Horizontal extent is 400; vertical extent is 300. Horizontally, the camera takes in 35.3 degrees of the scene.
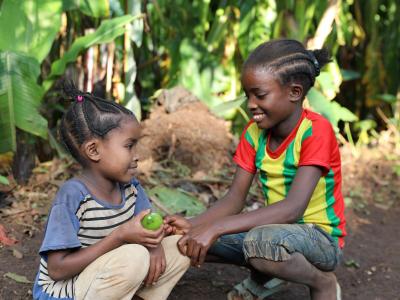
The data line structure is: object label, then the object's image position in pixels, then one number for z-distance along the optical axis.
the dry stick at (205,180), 3.98
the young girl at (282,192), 2.43
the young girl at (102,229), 2.12
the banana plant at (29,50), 3.42
